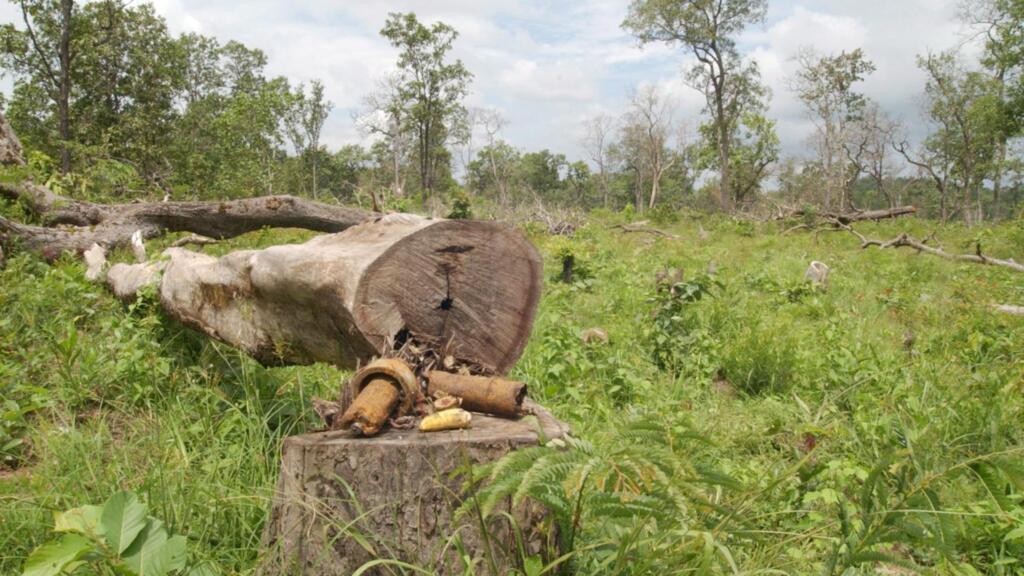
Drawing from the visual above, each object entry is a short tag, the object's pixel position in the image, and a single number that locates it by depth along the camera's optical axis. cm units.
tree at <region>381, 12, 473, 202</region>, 3231
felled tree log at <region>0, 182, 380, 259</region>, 577
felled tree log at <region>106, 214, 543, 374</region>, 231
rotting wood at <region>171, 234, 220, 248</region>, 670
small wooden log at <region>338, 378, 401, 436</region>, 183
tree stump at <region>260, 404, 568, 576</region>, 168
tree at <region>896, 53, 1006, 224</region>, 2925
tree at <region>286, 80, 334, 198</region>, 3966
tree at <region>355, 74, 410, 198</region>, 3453
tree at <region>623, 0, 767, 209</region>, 3009
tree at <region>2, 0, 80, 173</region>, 1691
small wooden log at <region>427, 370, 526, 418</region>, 206
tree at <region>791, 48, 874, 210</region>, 3703
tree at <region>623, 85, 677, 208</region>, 4697
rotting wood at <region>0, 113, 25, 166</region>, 863
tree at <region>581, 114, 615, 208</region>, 6165
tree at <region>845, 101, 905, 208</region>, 4141
